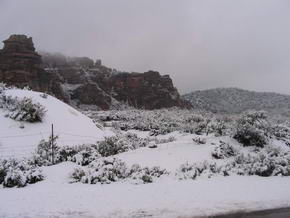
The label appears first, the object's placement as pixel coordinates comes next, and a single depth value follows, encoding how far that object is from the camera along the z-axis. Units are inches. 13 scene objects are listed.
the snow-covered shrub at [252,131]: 626.2
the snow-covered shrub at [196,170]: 454.9
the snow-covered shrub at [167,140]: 854.1
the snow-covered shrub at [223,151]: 559.1
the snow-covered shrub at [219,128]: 720.2
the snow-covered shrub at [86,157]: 537.3
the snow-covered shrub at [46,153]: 561.9
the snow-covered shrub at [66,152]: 591.8
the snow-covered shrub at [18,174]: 421.7
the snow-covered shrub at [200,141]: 641.6
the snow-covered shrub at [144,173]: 435.8
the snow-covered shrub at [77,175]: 443.8
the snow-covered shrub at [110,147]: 627.5
